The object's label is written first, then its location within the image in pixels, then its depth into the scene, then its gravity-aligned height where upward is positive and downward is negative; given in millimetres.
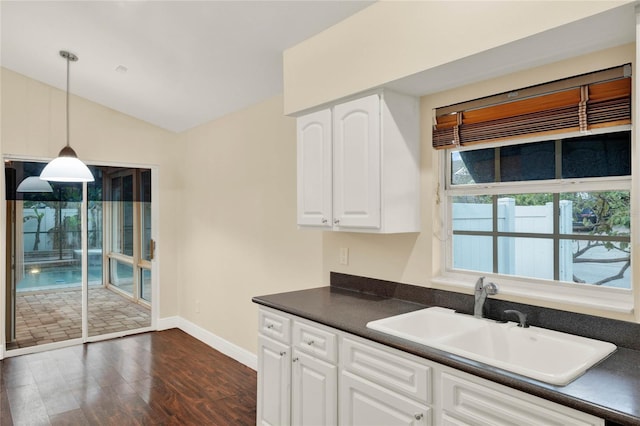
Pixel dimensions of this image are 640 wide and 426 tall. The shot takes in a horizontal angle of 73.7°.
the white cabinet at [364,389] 1448 -752
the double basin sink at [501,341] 1673 -571
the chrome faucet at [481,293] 2119 -411
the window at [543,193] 1863 +88
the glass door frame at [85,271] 4297 -698
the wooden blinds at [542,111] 1784 +476
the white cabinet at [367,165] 2340 +265
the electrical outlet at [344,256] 2994 -319
